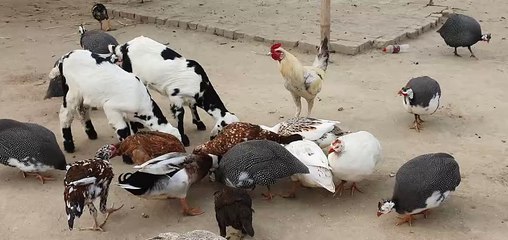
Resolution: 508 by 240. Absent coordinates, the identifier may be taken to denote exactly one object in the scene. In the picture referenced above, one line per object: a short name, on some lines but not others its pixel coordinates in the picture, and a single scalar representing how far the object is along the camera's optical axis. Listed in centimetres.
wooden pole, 794
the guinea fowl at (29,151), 475
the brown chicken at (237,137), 482
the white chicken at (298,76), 564
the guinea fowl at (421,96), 577
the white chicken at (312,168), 448
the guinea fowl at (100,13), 934
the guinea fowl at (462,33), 806
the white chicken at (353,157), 447
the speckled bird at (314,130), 504
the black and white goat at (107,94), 520
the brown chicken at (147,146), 469
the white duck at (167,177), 417
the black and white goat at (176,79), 554
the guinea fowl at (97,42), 679
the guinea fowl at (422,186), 413
